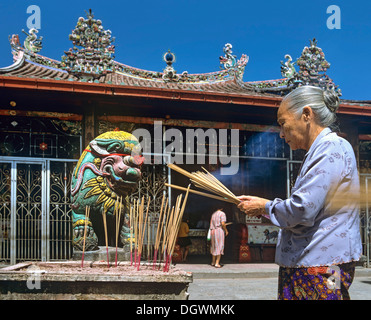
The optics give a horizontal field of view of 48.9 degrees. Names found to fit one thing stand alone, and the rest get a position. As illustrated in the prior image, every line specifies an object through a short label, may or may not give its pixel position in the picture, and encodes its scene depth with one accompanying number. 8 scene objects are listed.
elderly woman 1.57
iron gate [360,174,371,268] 7.68
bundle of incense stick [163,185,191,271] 3.01
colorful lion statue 4.64
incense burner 2.71
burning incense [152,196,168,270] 3.36
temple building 6.78
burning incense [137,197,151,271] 3.23
